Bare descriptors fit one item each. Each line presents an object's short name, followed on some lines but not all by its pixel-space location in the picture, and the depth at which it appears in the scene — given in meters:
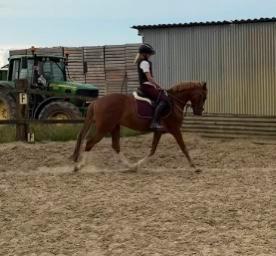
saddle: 11.78
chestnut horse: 11.66
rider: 11.45
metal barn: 16.08
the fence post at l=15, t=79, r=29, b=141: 14.89
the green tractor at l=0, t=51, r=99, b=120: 18.33
